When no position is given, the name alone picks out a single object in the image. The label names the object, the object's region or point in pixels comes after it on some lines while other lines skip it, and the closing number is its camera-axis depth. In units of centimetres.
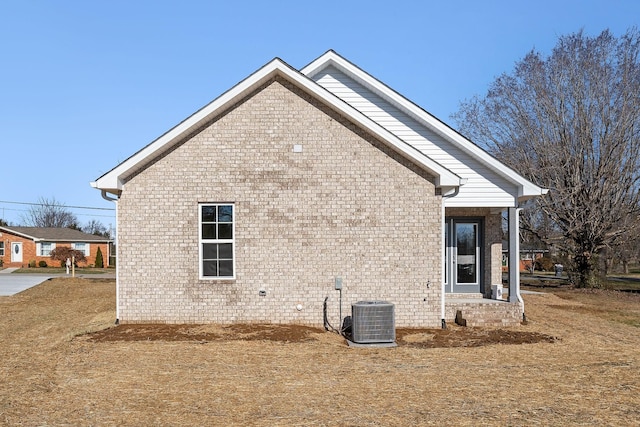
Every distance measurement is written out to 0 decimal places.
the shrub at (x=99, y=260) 4812
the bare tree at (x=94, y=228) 9524
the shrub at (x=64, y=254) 4491
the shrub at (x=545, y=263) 5525
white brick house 1167
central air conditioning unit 1021
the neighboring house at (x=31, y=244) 4659
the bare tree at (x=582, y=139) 2514
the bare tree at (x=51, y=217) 8162
